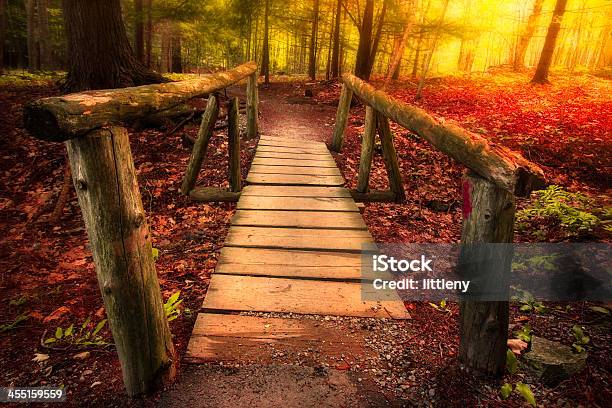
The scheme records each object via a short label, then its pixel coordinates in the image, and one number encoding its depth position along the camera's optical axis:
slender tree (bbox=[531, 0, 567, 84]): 14.41
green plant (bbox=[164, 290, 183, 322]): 2.75
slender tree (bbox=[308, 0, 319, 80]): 18.13
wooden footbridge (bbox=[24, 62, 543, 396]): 1.77
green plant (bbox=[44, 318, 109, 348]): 2.53
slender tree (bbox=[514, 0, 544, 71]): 18.45
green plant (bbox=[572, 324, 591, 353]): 2.52
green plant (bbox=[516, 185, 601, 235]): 4.32
